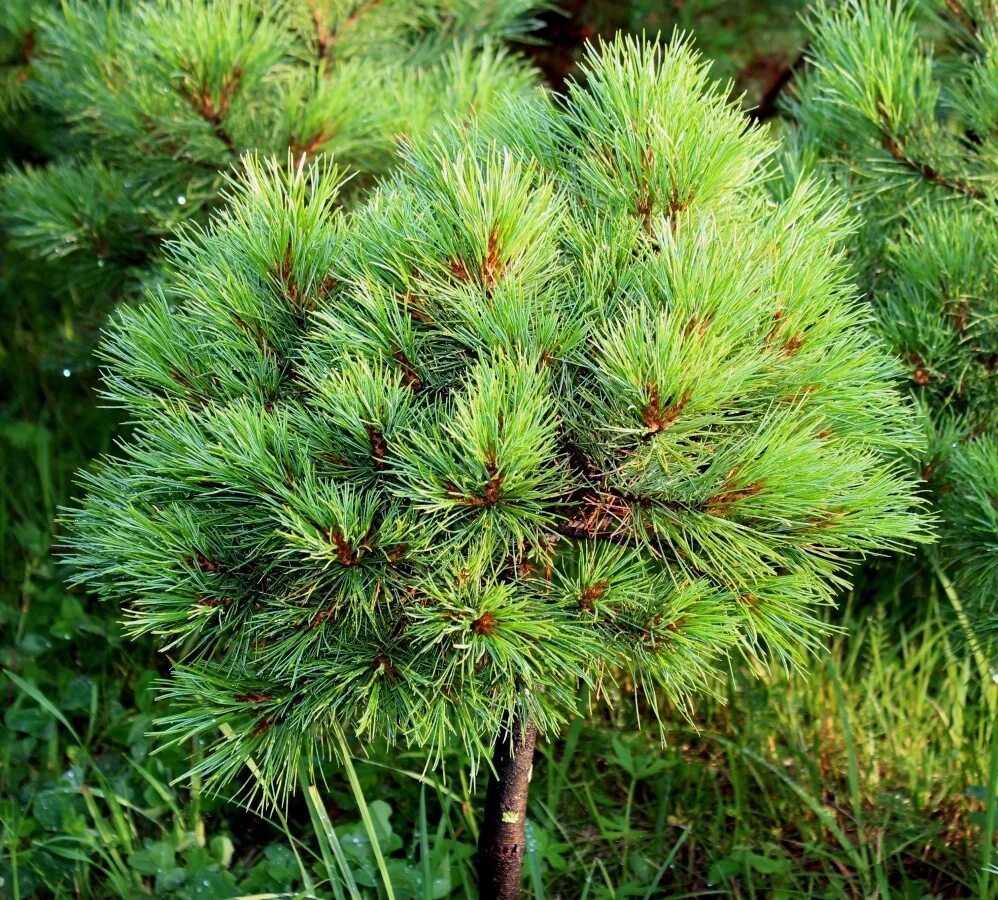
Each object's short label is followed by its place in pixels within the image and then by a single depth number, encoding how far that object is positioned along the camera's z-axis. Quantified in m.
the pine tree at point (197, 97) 1.63
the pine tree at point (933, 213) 1.40
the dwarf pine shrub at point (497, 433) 0.99
